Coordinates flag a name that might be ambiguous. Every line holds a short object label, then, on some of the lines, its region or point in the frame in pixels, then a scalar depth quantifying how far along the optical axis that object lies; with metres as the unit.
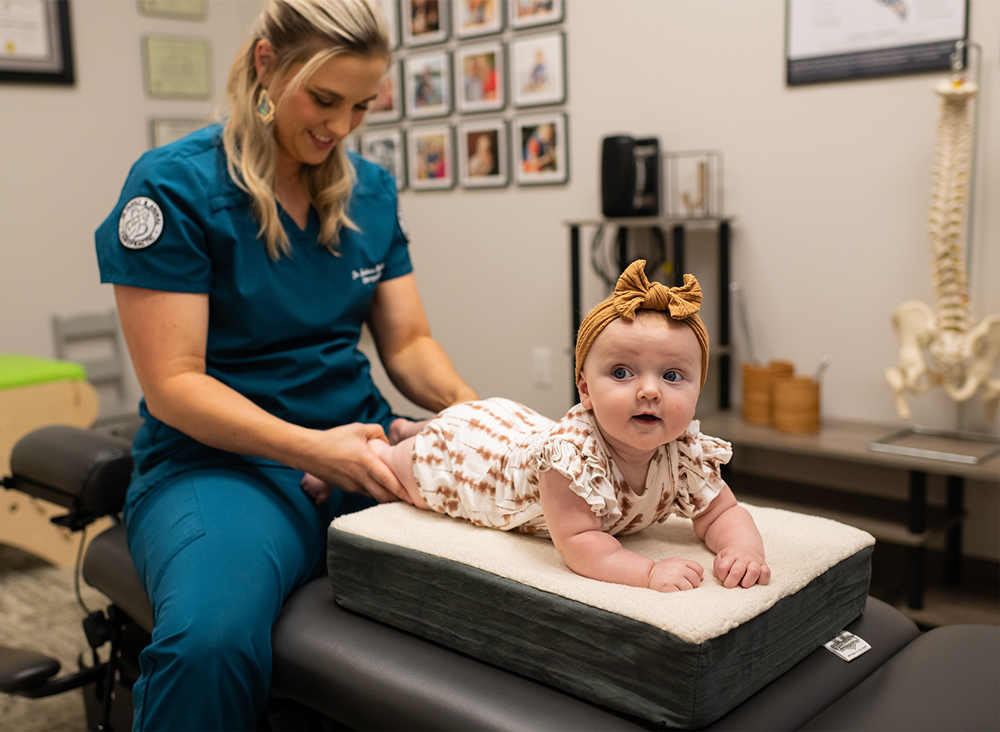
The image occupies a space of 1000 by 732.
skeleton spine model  1.97
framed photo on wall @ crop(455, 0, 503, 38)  3.07
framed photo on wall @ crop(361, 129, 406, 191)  3.48
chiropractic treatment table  0.89
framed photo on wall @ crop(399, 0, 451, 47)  3.24
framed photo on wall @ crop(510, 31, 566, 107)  2.92
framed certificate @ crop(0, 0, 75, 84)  3.16
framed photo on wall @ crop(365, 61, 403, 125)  3.43
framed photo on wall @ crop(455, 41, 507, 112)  3.10
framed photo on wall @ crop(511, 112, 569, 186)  2.97
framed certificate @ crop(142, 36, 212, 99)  3.56
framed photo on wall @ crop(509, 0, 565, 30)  2.90
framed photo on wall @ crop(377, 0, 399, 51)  3.39
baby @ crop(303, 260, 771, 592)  0.91
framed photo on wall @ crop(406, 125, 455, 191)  3.32
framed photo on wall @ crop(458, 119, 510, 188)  3.14
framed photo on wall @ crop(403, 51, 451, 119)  3.28
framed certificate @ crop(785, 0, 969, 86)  2.13
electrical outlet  3.12
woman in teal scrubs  1.21
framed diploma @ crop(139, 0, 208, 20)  3.53
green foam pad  2.50
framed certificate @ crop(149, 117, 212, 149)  3.59
